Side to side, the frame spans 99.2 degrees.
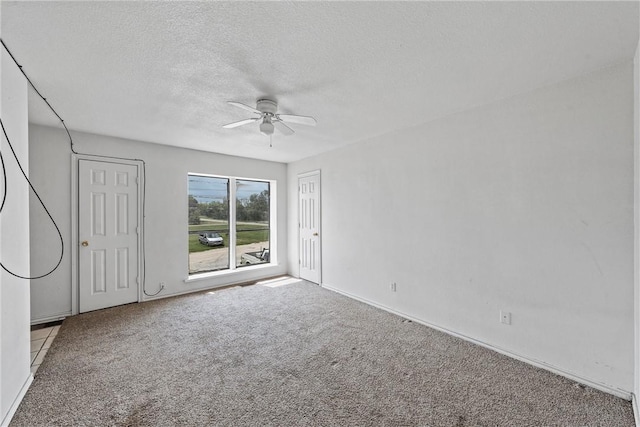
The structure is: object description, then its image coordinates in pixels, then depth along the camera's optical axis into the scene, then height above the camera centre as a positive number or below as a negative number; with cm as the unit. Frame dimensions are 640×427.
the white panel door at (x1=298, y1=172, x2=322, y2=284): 493 -17
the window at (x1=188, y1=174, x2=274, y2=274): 477 -8
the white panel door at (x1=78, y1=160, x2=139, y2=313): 362 -19
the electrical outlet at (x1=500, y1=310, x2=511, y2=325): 256 -97
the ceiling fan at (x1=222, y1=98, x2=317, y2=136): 258 +98
